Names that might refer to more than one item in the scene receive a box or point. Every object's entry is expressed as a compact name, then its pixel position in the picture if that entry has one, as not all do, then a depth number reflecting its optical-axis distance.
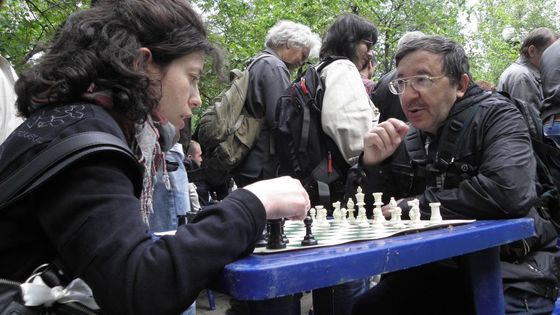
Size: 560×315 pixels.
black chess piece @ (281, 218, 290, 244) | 1.38
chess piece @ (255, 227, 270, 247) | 1.37
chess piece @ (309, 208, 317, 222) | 2.24
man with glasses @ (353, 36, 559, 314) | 1.98
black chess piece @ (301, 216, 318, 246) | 1.38
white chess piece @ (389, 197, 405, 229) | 1.82
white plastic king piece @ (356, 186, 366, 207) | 2.02
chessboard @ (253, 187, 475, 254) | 1.34
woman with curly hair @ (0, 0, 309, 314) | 1.08
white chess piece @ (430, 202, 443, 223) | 1.80
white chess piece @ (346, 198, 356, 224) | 2.10
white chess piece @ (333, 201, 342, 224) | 2.17
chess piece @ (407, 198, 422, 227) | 1.84
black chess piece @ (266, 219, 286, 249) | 1.33
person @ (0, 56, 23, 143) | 2.60
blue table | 1.08
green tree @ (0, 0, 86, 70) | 7.22
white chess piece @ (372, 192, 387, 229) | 1.90
